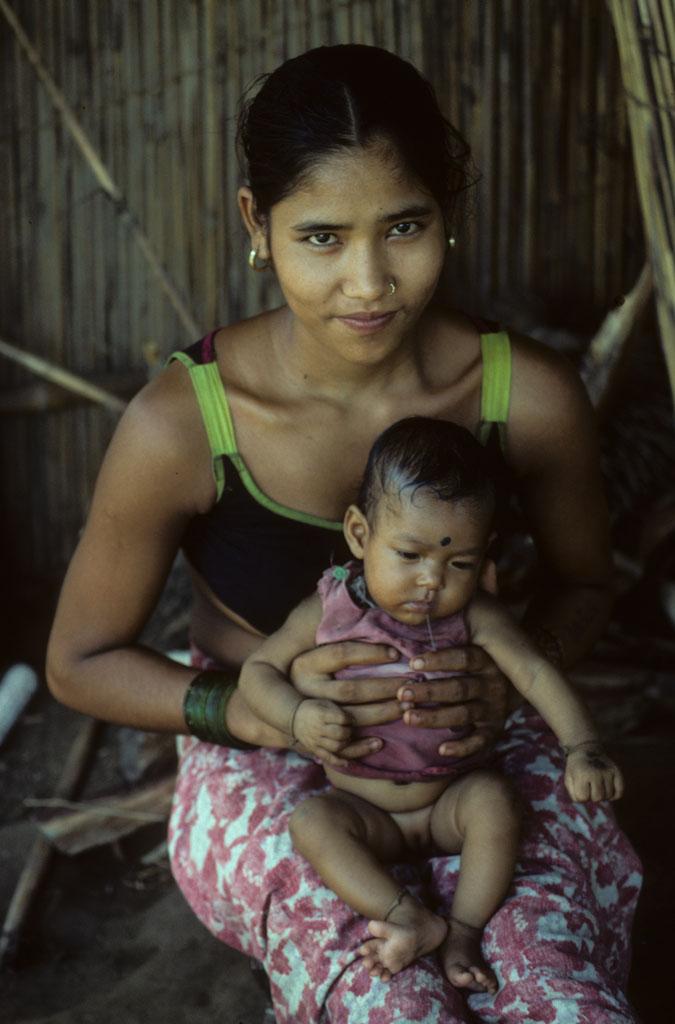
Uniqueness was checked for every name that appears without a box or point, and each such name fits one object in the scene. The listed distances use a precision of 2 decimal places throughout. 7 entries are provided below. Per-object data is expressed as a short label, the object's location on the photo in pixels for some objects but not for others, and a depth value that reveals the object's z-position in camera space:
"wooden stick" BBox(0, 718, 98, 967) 2.77
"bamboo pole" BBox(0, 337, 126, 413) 3.90
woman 1.76
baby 1.71
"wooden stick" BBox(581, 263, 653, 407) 3.10
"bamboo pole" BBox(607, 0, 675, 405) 2.28
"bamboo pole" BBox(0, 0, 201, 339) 3.76
